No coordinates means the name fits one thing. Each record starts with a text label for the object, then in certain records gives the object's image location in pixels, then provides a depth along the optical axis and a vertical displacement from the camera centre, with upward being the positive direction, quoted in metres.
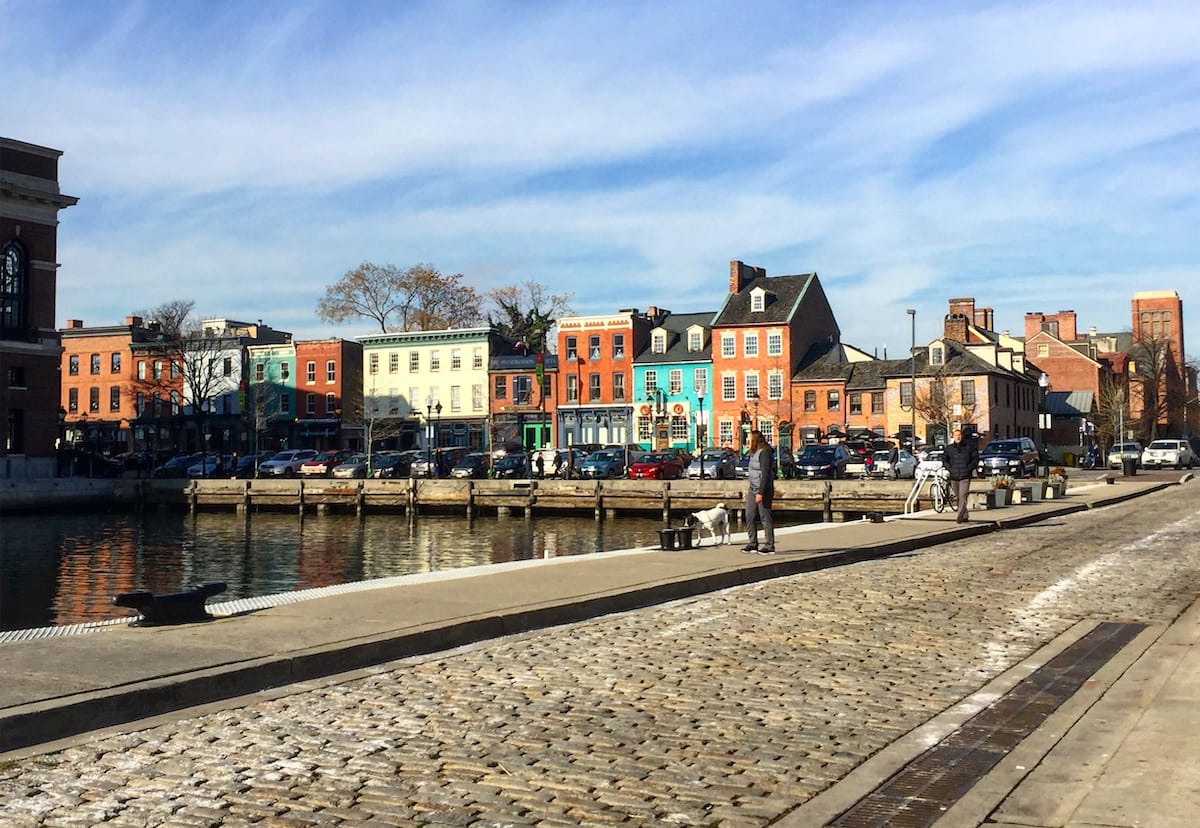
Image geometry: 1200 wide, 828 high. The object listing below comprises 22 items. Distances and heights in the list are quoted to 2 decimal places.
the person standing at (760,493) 17.66 -0.83
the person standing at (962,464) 24.25 -0.55
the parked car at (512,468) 60.50 -1.42
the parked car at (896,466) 50.93 -1.22
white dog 18.84 -1.37
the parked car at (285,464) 65.44 -1.24
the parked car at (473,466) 59.28 -1.29
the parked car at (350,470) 61.34 -1.50
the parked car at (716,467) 53.97 -1.31
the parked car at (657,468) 54.09 -1.31
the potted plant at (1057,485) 36.38 -1.53
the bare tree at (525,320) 97.00 +11.01
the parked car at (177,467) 65.93 -1.39
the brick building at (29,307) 58.09 +7.43
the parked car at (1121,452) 67.75 -0.88
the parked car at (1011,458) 50.47 -0.87
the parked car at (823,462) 50.12 -1.00
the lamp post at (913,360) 59.81 +4.47
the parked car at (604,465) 56.00 -1.22
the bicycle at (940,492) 29.38 -1.43
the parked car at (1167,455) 66.88 -1.02
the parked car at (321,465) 64.12 -1.27
